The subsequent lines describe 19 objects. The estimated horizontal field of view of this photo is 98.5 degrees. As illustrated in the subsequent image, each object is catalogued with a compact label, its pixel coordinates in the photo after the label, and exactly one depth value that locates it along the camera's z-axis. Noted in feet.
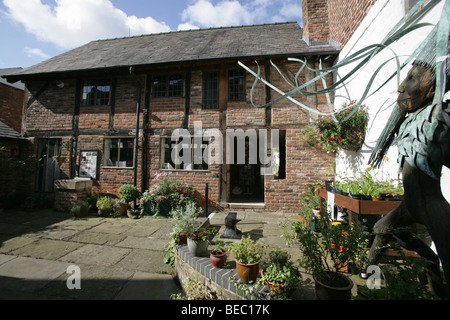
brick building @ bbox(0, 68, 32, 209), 24.39
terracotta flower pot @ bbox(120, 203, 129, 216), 21.53
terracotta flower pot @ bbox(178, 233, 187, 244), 11.41
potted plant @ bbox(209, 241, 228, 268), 9.02
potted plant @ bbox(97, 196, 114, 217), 21.18
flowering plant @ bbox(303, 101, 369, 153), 14.33
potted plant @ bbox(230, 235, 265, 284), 7.90
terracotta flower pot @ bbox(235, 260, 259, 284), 7.89
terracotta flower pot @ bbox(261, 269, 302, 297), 6.93
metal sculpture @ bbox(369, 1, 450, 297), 4.78
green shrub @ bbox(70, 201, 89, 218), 20.27
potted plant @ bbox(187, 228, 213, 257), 10.23
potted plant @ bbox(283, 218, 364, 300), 6.79
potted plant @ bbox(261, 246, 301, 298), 6.94
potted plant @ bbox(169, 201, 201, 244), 11.38
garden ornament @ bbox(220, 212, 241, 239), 13.88
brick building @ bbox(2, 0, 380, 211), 21.22
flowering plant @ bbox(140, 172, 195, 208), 20.68
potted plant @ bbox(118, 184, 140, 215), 21.61
